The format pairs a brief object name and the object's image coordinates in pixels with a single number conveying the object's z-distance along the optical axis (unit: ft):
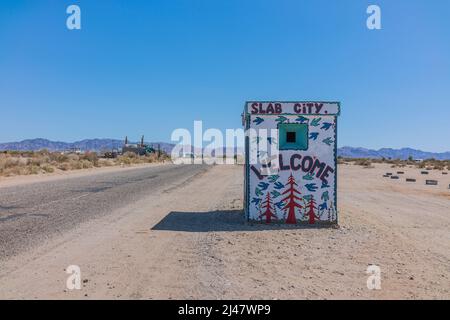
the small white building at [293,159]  34.99
